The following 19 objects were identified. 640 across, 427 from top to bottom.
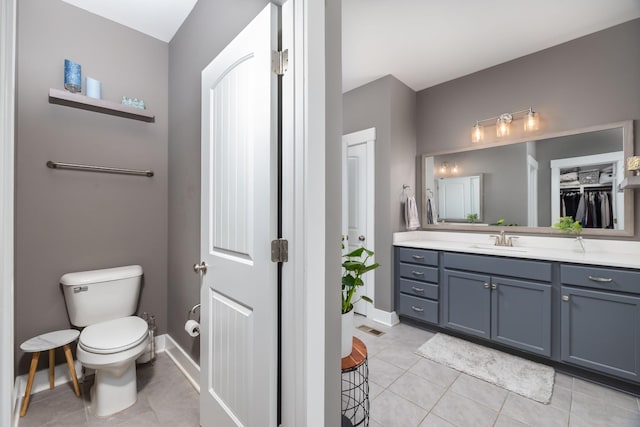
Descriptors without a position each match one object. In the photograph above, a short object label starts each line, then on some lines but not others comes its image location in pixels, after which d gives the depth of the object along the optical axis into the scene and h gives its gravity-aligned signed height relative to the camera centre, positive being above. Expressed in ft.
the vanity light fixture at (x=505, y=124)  8.10 +2.91
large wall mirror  7.00 +0.91
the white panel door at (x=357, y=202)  10.27 +0.43
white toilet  4.78 -2.39
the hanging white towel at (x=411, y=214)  9.82 -0.06
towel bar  5.90 +1.07
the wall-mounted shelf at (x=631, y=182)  5.95 +0.70
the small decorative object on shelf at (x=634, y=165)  6.28 +1.15
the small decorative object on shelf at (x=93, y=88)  6.11 +2.92
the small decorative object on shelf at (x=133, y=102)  6.61 +2.81
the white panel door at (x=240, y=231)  3.30 -0.27
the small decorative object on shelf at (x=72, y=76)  5.80 +3.03
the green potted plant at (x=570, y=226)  7.25 -0.39
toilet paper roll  4.94 -2.16
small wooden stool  5.10 -2.64
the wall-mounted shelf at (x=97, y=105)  5.74 +2.52
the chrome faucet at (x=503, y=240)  8.47 -0.89
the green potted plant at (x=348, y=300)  3.89 -1.38
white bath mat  5.92 -3.94
